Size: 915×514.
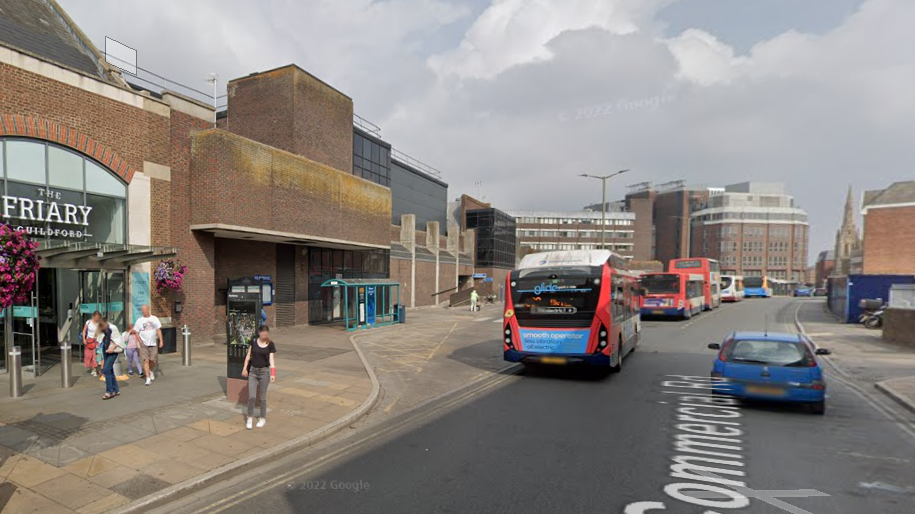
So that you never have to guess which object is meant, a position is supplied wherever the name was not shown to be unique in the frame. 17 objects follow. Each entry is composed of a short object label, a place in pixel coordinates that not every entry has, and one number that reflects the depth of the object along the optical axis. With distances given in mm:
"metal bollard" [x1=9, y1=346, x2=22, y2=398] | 7988
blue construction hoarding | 22875
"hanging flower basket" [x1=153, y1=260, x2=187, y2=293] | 12617
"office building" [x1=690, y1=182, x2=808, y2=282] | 100312
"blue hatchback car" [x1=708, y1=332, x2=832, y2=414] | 7418
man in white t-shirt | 9312
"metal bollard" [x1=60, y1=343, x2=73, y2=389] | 8797
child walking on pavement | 9312
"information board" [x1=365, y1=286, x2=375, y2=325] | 20891
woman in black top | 6832
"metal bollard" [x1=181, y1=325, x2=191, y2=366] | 11113
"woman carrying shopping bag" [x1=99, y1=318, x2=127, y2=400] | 8039
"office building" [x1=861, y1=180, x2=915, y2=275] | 34219
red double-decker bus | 28578
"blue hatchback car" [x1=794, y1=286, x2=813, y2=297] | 66125
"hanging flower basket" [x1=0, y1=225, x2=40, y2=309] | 4941
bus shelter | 19844
